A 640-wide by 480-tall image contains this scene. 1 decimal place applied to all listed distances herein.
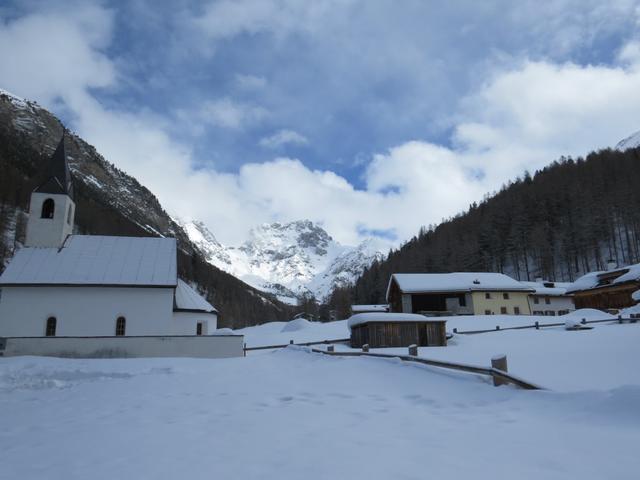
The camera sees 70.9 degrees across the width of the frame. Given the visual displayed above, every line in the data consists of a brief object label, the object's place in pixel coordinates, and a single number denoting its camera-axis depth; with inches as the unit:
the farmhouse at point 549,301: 2554.1
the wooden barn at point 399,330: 1171.3
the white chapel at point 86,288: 1135.6
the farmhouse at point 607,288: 1973.4
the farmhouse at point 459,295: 2172.7
